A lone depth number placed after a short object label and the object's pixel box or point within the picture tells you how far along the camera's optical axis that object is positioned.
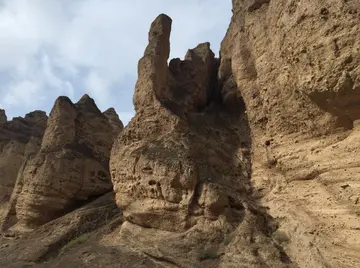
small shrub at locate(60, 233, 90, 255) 11.85
